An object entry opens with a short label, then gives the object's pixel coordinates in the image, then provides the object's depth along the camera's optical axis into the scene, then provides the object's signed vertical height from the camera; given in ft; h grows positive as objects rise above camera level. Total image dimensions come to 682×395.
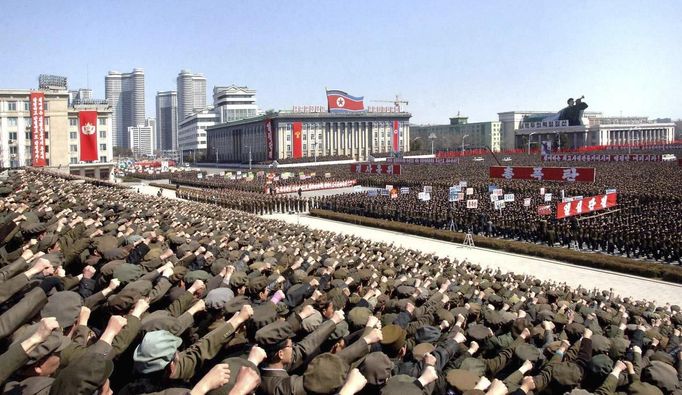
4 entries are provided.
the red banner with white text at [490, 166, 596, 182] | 115.14 -1.95
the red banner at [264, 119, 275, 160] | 325.83 +17.06
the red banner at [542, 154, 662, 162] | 214.34 +2.27
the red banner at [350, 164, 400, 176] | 177.37 -0.59
